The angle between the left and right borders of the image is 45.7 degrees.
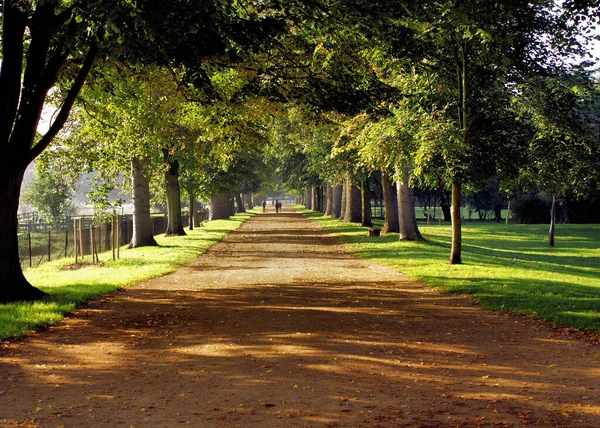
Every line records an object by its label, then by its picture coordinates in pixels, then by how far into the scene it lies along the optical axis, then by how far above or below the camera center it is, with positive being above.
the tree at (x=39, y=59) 10.96 +2.41
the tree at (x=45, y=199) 60.28 +0.81
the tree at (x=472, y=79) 16.03 +2.97
